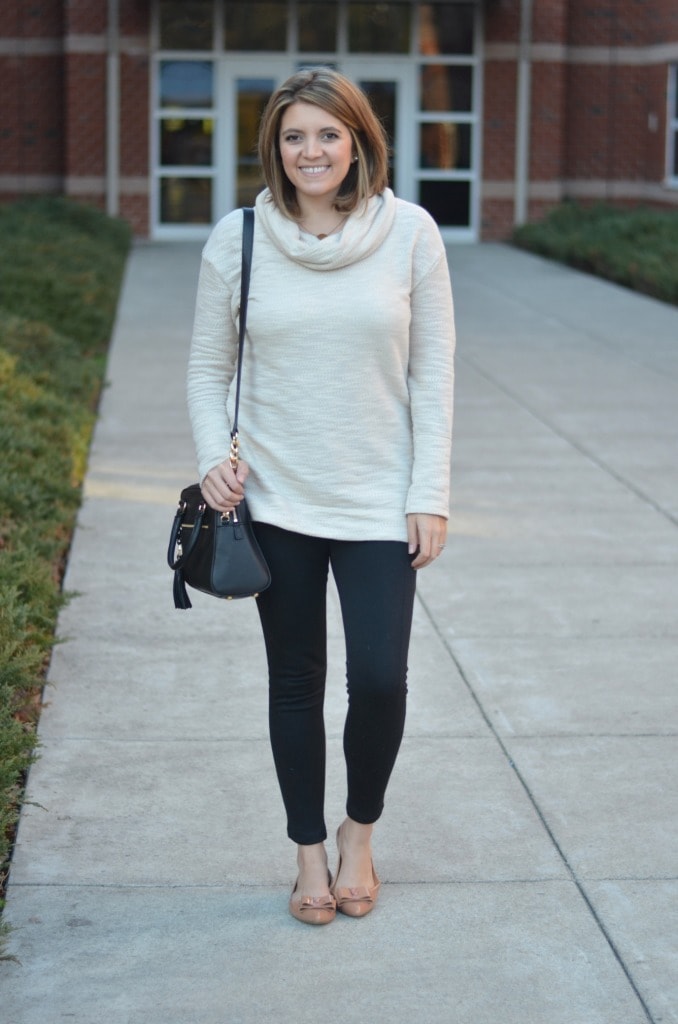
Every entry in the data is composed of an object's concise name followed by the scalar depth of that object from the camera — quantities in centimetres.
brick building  2455
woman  331
